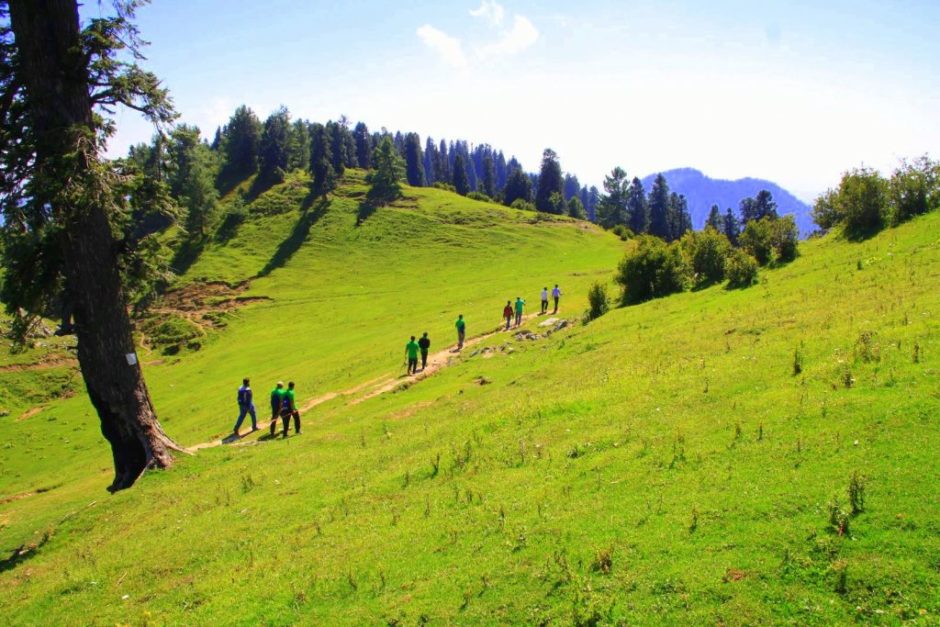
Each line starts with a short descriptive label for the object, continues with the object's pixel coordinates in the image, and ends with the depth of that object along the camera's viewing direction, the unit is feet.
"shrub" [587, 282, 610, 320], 119.96
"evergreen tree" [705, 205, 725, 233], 439.02
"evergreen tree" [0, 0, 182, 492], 53.11
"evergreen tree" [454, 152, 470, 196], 488.44
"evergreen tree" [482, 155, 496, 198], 545.85
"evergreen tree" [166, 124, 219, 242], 304.91
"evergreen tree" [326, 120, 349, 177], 432.82
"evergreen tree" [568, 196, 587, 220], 456.86
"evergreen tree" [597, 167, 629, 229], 435.65
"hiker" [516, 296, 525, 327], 132.98
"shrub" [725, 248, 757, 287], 101.50
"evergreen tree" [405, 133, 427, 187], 522.06
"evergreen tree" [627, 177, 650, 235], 431.84
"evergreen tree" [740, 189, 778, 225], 393.91
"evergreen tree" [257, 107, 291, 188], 413.39
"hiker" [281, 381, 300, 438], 79.66
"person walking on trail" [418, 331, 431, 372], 107.24
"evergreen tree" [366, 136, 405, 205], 382.63
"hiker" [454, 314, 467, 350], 117.91
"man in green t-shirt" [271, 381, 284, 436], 81.51
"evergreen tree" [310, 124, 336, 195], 374.63
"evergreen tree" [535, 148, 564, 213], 451.94
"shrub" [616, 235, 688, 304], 120.57
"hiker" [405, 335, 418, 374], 104.94
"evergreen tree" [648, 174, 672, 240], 408.67
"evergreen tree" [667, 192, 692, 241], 427.74
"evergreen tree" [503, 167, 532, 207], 473.67
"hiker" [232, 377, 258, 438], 86.17
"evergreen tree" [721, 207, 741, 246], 446.19
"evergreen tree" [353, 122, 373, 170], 587.89
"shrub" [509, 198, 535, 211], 419.74
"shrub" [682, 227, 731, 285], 118.11
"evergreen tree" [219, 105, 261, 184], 451.94
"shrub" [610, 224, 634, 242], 344.90
